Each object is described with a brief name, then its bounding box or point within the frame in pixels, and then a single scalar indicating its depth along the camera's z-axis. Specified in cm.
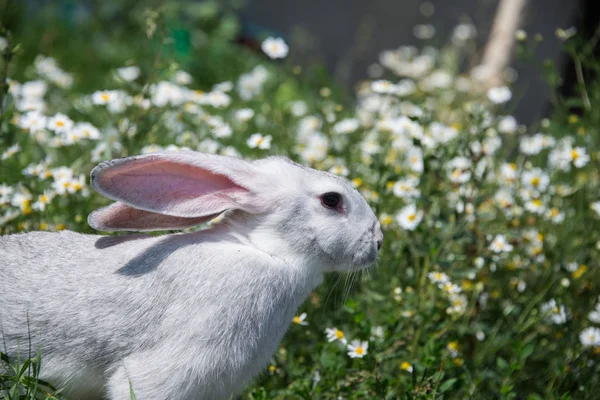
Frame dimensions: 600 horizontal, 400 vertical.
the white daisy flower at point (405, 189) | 352
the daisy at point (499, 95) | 376
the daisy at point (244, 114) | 391
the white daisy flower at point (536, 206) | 367
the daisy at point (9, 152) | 321
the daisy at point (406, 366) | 277
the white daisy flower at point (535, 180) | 374
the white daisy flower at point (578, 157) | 364
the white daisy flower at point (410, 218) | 324
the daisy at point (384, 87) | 378
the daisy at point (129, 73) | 417
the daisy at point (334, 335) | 267
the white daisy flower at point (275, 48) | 400
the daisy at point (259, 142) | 334
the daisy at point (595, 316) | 320
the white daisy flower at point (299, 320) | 270
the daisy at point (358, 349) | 257
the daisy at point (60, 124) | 338
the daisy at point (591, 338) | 304
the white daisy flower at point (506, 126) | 432
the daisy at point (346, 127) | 402
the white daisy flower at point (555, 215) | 367
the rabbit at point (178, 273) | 222
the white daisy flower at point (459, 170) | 332
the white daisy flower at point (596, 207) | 367
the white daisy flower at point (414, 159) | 380
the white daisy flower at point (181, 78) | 440
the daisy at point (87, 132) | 339
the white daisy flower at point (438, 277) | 298
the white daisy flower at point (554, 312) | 300
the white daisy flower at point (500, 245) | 325
